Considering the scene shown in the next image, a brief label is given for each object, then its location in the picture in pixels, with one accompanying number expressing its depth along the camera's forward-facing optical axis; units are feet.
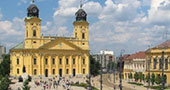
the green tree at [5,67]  256.03
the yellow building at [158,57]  188.54
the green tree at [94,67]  281.62
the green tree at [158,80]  167.63
